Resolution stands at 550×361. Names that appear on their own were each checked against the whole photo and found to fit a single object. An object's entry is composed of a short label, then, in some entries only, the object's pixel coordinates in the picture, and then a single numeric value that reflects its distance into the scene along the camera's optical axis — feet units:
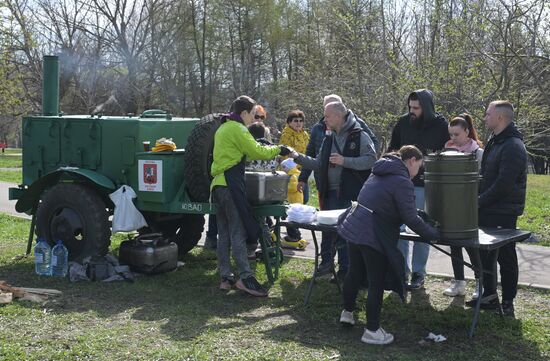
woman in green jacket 21.54
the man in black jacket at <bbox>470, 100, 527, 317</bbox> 18.89
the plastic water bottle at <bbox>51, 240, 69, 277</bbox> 24.44
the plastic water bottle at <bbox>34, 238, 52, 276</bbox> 24.54
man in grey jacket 22.13
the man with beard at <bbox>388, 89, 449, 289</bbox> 22.07
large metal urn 17.08
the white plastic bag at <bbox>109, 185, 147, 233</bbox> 24.00
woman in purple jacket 16.53
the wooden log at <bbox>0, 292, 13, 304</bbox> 20.31
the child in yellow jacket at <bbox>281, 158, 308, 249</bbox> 29.89
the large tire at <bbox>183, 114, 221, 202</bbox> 23.31
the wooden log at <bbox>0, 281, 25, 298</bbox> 21.02
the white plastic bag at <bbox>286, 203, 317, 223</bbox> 20.61
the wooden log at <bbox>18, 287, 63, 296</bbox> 21.61
